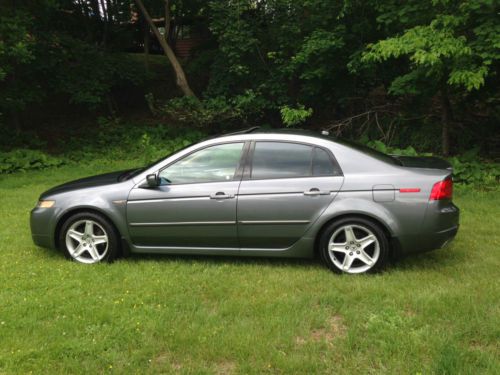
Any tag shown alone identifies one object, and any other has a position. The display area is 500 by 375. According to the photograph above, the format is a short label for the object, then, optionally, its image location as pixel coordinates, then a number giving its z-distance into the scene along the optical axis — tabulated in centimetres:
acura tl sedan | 478
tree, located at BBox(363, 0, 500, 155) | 830
